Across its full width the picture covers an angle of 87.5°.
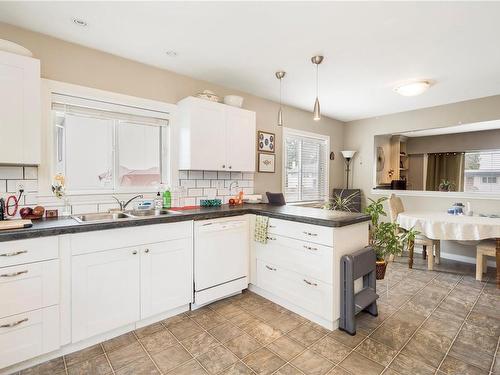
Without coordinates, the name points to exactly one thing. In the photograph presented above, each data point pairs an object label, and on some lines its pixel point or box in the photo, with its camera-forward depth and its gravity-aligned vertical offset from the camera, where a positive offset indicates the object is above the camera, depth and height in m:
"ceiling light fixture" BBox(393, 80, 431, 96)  3.04 +1.14
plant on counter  4.57 -0.34
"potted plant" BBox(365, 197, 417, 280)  2.60 -0.59
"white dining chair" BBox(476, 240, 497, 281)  3.14 -0.83
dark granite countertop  1.69 -0.31
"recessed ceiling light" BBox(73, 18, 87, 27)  2.01 +1.24
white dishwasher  2.46 -0.75
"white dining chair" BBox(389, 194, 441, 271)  3.58 -0.79
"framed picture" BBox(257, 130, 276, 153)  3.82 +0.62
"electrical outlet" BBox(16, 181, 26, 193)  2.12 -0.05
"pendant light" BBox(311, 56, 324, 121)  2.42 +1.20
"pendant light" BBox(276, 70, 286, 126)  2.89 +1.23
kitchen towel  2.64 -0.47
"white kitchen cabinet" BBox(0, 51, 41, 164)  1.83 +0.51
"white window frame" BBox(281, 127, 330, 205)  4.18 +0.63
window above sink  2.41 +0.36
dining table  3.04 -0.52
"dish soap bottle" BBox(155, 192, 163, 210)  2.83 -0.22
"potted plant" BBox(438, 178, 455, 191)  4.30 -0.02
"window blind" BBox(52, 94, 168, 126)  2.34 +0.70
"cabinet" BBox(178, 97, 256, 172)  2.84 +0.53
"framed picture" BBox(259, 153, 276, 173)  3.86 +0.30
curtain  4.30 +0.24
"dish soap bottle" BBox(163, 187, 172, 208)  2.88 -0.19
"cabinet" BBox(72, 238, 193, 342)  1.87 -0.82
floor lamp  5.01 +0.50
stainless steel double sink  2.35 -0.32
